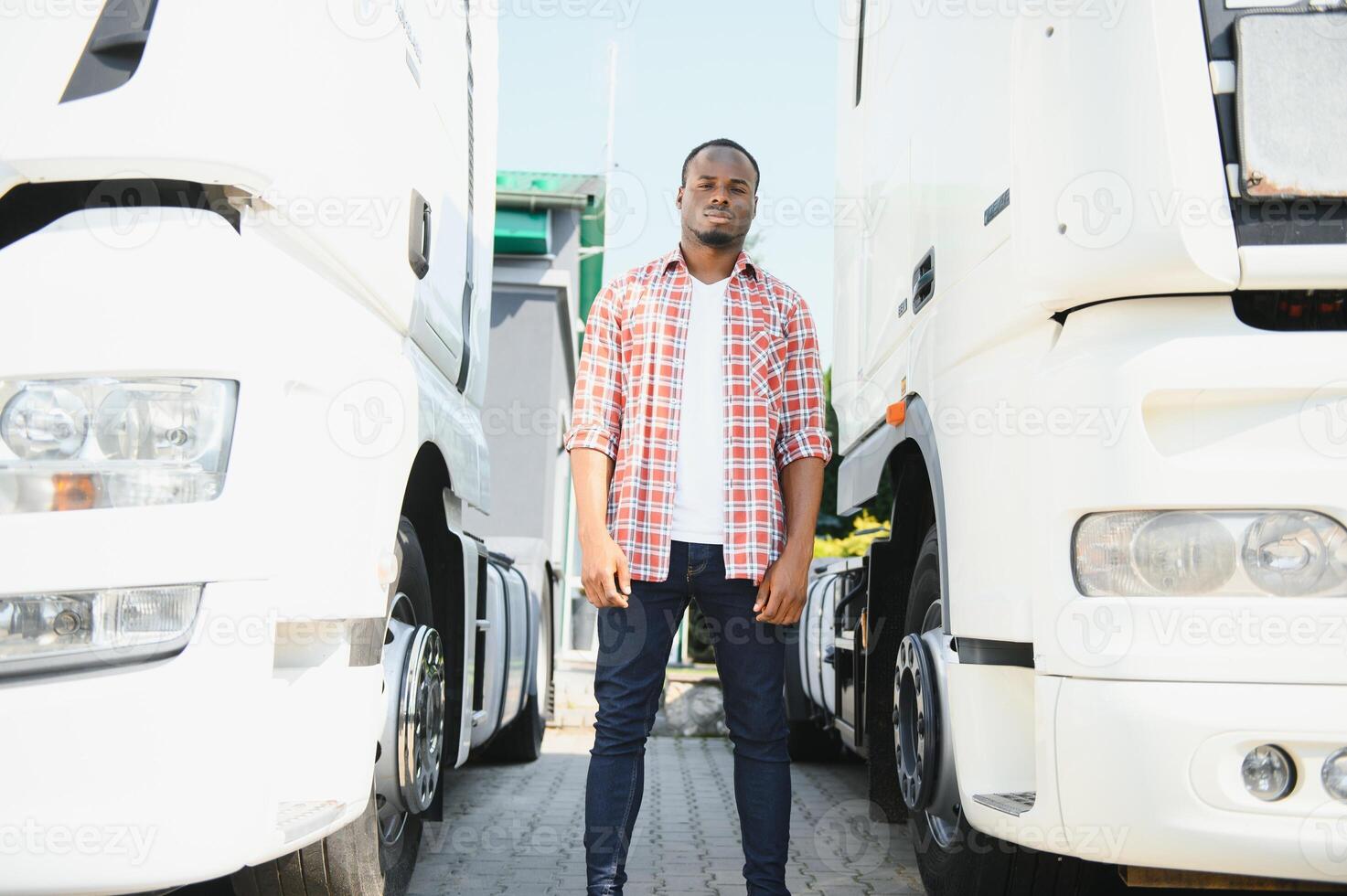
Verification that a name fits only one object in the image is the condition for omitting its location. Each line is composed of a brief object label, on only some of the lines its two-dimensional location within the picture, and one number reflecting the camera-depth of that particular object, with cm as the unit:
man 290
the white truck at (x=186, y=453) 177
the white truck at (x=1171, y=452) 188
